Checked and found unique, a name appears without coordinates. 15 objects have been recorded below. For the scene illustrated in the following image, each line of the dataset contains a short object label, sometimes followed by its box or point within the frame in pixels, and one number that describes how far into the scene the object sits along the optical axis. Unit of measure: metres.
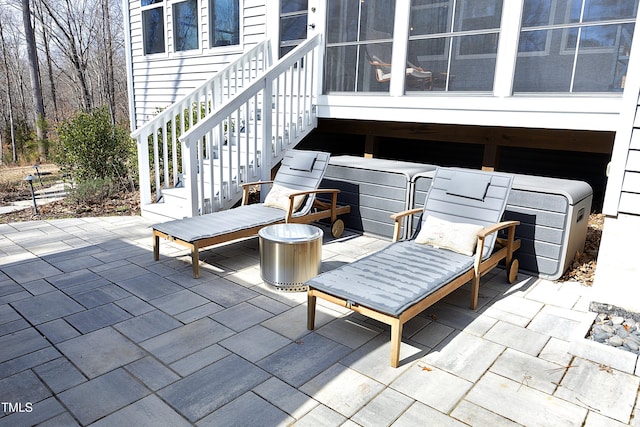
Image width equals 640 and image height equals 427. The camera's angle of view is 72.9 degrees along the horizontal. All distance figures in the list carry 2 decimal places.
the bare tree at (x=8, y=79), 13.68
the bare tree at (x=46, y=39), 15.86
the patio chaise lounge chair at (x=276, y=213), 3.97
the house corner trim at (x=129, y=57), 9.70
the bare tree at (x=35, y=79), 13.07
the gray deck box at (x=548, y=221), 3.78
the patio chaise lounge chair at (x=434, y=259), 2.63
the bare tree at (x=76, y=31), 16.01
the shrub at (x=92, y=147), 6.82
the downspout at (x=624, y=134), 3.04
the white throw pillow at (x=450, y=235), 3.45
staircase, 5.14
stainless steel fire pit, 3.46
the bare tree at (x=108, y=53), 16.83
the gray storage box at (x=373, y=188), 4.85
